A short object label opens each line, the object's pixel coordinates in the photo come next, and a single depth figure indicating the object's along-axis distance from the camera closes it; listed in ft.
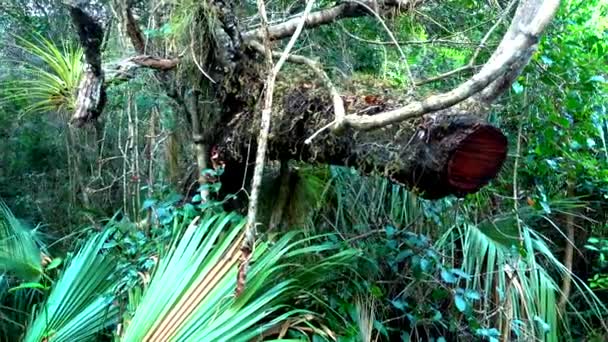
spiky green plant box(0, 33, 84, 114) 10.14
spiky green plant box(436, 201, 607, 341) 9.11
